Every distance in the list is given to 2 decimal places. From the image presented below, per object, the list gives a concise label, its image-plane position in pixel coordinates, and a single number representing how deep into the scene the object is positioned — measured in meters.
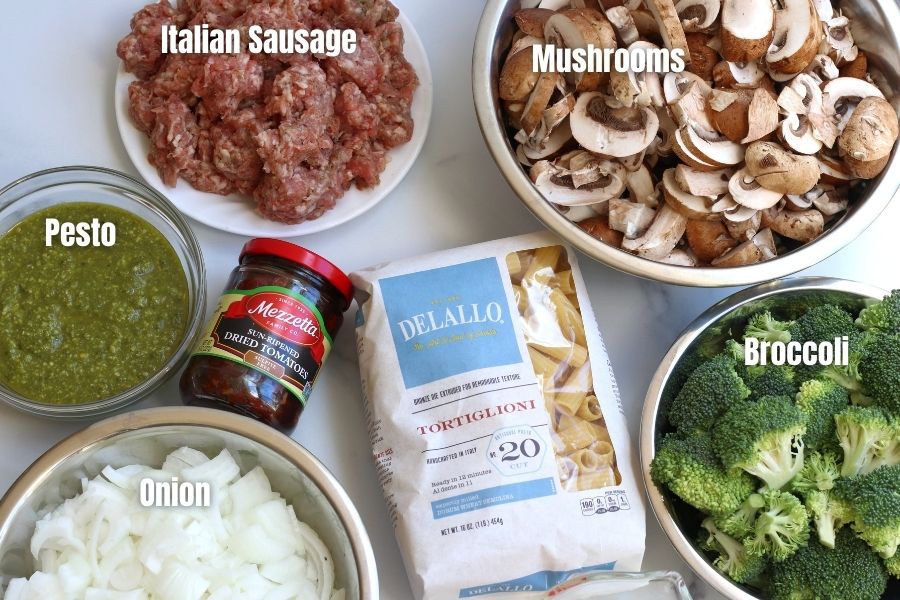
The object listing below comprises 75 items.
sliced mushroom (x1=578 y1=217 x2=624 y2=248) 0.85
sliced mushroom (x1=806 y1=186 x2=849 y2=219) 0.85
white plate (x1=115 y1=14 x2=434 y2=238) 0.88
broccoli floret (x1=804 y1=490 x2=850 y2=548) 0.80
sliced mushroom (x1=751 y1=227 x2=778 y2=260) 0.85
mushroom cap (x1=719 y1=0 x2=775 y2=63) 0.83
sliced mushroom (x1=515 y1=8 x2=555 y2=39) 0.85
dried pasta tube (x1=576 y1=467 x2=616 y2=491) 0.82
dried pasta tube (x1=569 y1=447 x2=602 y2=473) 0.83
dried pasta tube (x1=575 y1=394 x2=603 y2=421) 0.84
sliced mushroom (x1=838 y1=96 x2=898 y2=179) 0.83
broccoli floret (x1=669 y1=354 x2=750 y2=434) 0.82
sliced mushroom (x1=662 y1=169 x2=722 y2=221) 0.84
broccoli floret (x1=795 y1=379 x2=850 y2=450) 0.81
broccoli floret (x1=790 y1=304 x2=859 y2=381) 0.84
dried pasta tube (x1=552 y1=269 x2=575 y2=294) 0.86
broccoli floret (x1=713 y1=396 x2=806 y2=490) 0.80
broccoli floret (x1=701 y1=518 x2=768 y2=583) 0.81
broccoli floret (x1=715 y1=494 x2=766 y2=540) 0.80
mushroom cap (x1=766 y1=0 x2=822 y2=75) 0.84
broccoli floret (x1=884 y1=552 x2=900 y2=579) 0.80
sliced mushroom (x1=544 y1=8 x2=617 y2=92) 0.83
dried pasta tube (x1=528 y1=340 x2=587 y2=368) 0.84
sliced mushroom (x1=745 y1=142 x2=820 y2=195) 0.82
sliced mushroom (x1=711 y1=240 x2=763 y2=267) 0.84
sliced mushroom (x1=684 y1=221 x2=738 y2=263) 0.85
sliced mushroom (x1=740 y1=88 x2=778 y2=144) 0.83
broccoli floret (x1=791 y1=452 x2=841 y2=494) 0.80
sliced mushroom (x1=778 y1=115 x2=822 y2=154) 0.83
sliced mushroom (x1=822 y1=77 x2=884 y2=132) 0.85
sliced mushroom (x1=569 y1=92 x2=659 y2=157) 0.84
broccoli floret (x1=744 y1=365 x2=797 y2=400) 0.83
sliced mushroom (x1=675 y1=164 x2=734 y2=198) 0.84
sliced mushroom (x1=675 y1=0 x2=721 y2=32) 0.84
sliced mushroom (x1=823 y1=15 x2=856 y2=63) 0.86
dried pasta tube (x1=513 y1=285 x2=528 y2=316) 0.85
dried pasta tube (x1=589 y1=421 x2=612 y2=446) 0.84
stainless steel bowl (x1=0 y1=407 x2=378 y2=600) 0.78
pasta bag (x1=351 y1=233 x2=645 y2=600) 0.81
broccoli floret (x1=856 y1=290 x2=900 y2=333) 0.83
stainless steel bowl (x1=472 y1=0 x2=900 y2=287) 0.82
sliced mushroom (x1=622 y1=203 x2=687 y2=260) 0.84
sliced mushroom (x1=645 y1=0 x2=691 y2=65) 0.83
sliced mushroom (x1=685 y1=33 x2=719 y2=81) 0.85
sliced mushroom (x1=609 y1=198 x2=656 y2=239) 0.85
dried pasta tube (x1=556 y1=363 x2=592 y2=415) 0.84
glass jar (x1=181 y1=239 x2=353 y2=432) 0.81
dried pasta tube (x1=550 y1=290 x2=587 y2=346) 0.85
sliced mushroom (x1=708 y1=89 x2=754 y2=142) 0.83
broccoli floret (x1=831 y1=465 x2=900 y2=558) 0.78
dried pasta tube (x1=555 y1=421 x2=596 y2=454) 0.83
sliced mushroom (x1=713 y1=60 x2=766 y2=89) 0.85
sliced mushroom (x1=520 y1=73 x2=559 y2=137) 0.84
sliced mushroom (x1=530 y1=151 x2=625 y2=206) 0.85
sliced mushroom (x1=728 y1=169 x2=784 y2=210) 0.83
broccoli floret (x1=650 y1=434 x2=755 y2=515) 0.80
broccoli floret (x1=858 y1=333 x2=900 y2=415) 0.81
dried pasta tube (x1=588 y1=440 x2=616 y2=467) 0.83
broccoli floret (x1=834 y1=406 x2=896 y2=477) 0.80
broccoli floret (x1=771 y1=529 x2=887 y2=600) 0.80
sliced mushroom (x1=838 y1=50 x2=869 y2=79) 0.87
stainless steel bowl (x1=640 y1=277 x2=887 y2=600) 0.83
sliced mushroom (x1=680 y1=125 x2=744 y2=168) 0.83
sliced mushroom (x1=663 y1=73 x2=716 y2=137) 0.84
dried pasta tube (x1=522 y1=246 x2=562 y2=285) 0.86
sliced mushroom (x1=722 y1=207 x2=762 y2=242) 0.84
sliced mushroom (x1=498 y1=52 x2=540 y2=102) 0.84
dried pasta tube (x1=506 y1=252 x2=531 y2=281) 0.85
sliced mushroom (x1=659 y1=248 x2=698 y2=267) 0.85
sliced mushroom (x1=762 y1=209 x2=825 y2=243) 0.85
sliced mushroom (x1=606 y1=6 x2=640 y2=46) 0.84
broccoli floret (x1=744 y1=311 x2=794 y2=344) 0.84
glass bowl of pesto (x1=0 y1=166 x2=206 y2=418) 0.83
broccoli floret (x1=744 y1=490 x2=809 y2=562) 0.79
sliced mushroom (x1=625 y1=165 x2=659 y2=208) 0.85
